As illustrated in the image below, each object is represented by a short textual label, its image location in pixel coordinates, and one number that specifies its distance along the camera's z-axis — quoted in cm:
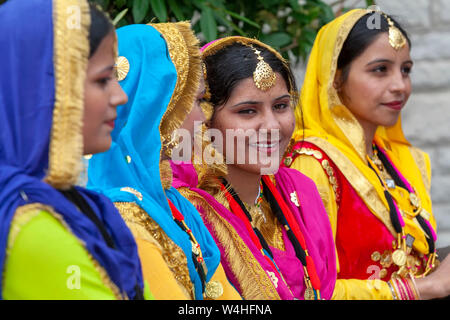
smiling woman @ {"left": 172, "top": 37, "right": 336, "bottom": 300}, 338
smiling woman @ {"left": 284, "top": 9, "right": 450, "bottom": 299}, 370
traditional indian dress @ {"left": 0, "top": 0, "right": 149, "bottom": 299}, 290
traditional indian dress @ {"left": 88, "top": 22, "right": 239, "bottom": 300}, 314
